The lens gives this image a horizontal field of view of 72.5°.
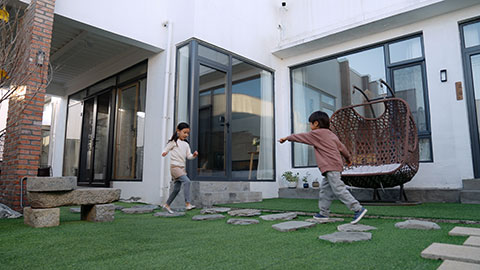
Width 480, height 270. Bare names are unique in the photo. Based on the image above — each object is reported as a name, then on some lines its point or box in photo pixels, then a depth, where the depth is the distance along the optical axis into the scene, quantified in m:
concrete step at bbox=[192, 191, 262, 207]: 4.76
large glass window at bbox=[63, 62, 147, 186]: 6.45
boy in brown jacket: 3.12
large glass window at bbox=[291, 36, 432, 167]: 5.46
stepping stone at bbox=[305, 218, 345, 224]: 3.06
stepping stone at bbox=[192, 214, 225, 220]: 3.46
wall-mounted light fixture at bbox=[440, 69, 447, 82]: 5.12
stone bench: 2.83
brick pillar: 3.90
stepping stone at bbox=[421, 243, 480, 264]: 1.51
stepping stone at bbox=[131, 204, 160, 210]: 4.46
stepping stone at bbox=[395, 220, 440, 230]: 2.56
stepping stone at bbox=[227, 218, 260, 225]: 3.09
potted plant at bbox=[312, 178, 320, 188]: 6.14
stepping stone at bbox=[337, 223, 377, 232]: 2.57
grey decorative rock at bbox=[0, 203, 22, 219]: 3.52
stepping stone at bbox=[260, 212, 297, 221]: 3.35
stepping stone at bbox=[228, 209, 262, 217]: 3.68
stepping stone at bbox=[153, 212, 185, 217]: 3.81
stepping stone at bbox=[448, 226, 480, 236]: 2.21
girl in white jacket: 4.31
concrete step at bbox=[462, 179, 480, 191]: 4.53
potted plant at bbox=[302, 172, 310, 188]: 6.35
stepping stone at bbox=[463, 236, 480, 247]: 1.84
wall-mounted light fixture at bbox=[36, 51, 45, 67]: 4.08
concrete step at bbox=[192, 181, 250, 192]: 4.92
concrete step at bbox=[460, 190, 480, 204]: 4.33
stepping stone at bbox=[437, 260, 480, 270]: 1.36
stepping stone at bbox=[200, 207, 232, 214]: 4.04
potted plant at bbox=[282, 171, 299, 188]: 6.47
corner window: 5.43
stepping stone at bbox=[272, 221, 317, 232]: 2.63
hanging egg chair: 4.25
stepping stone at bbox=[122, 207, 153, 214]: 4.18
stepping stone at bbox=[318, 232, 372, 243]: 2.11
